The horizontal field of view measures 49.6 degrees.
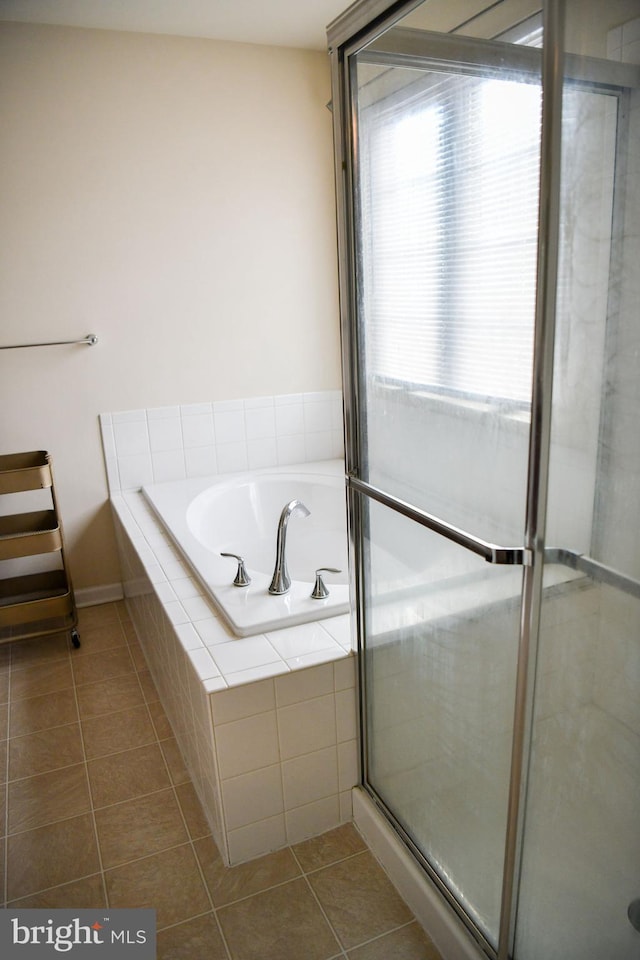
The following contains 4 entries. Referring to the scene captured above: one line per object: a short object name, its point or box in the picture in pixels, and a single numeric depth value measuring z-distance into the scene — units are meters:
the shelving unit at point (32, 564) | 2.49
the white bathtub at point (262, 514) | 2.81
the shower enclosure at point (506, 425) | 0.86
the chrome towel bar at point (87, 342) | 2.75
